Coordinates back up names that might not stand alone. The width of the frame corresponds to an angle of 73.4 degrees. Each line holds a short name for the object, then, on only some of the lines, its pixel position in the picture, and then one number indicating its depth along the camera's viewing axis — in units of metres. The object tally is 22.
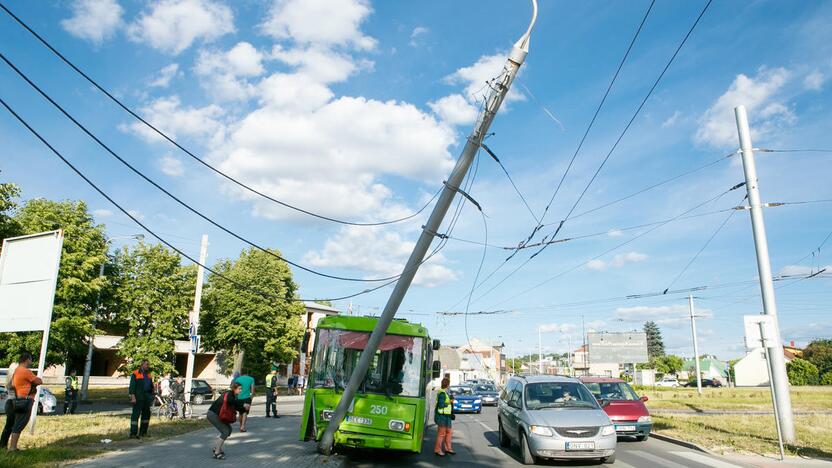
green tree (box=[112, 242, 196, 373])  32.12
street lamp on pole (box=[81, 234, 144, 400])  28.09
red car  14.59
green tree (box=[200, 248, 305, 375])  43.12
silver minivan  10.32
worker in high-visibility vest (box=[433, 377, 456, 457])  12.41
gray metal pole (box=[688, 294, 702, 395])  49.37
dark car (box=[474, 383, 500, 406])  35.22
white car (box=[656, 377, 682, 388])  80.59
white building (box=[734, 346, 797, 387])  86.12
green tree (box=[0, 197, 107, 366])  23.80
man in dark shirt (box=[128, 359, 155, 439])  13.31
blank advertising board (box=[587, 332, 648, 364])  58.81
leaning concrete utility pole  8.66
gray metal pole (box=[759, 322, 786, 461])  12.38
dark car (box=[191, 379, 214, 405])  32.72
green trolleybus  10.87
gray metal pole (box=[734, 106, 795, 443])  13.77
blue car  27.64
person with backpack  10.73
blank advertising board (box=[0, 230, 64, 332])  13.97
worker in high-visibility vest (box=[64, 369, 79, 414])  21.48
